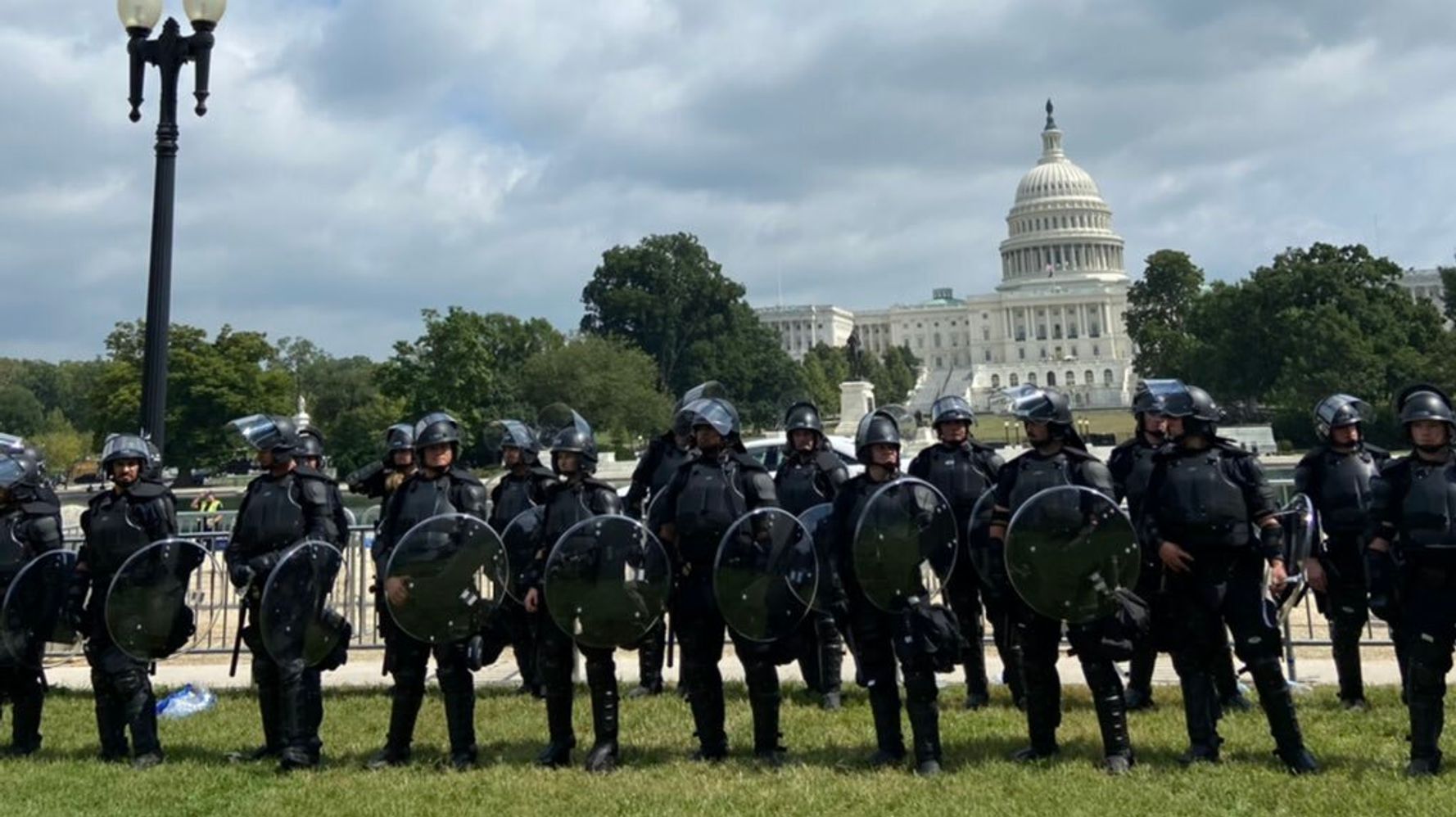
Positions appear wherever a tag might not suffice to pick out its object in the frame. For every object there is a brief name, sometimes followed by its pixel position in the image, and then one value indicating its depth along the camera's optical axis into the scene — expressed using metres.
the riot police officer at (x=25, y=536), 8.20
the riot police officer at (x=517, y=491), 9.33
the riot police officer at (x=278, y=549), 7.77
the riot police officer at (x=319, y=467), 8.16
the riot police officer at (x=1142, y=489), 8.02
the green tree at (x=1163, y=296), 90.56
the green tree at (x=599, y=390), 64.88
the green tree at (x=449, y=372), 58.59
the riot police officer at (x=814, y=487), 9.36
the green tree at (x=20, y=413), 97.75
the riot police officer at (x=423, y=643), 7.74
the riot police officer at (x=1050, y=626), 7.18
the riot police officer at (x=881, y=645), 7.27
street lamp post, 10.27
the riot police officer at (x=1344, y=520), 8.72
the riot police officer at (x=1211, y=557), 6.98
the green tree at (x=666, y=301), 83.44
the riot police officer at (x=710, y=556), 7.53
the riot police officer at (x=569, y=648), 7.66
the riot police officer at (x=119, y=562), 7.98
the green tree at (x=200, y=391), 56.59
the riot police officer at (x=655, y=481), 8.90
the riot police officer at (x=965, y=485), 9.04
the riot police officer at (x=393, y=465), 9.20
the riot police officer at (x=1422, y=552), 6.75
